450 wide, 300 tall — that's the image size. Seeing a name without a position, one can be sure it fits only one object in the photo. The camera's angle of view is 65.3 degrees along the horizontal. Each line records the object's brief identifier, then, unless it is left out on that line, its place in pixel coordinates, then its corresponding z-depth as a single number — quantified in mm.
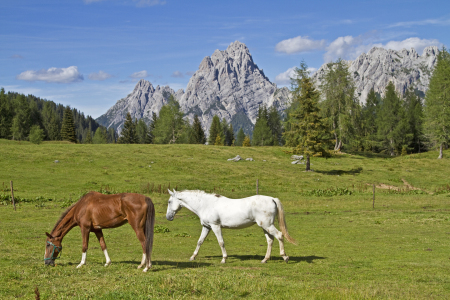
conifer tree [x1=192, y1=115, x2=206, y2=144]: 124150
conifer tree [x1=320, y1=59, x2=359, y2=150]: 73625
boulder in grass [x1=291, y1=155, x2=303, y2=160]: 65650
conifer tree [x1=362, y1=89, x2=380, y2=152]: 98069
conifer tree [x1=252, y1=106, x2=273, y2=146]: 122750
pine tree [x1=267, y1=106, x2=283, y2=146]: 132875
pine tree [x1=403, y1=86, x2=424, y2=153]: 97625
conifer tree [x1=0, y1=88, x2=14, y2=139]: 108381
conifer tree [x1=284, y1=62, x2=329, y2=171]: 55000
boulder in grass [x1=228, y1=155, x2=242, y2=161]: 60656
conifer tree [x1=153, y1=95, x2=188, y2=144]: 101625
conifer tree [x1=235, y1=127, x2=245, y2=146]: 157375
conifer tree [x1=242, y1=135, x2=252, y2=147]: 122312
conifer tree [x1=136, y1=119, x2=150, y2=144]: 152600
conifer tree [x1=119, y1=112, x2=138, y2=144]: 116625
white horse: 13031
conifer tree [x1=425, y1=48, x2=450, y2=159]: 69312
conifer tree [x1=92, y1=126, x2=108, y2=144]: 152500
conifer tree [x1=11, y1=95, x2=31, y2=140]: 110225
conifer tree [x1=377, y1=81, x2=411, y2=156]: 95375
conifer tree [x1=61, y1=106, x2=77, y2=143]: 105375
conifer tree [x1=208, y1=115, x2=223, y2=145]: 131000
